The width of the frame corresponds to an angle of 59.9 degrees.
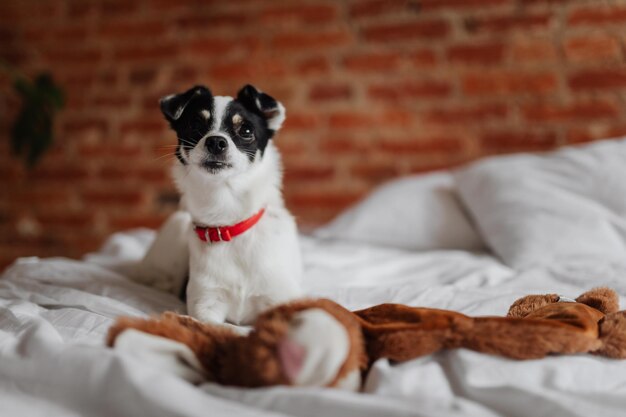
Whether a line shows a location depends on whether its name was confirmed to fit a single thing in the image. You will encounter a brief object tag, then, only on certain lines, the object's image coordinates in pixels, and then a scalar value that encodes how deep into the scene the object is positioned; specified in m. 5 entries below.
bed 0.67
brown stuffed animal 0.68
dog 1.16
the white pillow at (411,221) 1.81
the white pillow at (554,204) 1.51
